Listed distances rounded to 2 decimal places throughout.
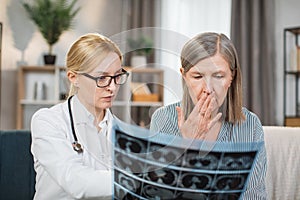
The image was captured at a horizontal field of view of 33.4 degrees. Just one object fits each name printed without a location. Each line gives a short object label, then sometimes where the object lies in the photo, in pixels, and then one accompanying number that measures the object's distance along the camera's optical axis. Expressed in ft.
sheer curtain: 14.30
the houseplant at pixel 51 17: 13.38
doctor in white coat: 2.23
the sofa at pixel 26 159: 6.38
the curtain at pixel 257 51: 13.73
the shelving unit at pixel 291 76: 13.37
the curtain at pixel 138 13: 15.35
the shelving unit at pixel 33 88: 13.50
